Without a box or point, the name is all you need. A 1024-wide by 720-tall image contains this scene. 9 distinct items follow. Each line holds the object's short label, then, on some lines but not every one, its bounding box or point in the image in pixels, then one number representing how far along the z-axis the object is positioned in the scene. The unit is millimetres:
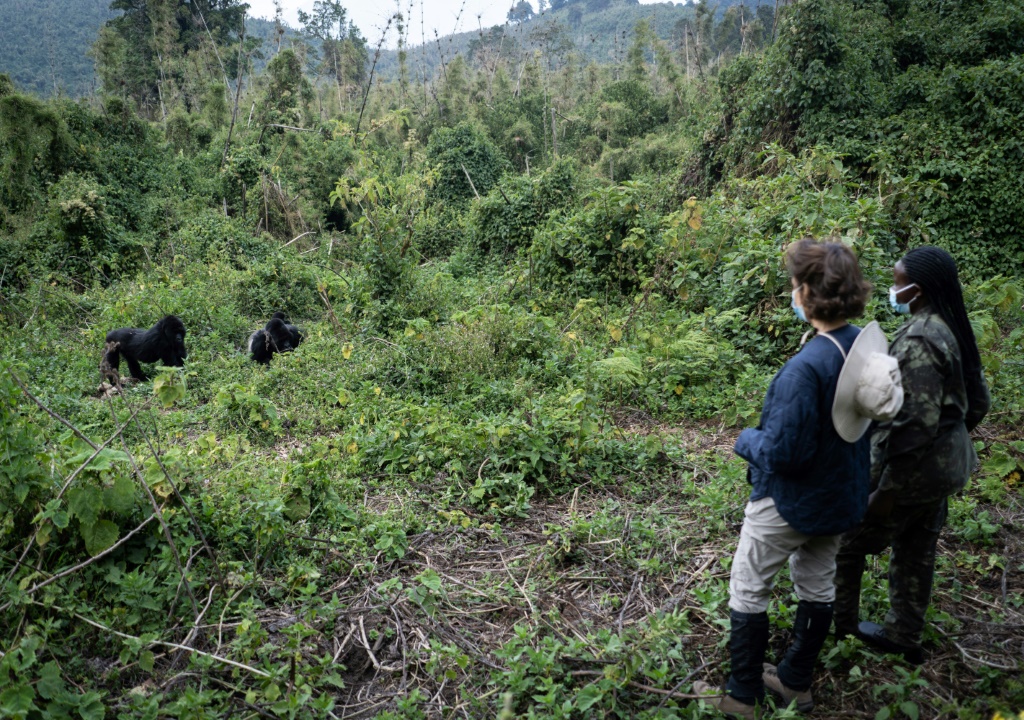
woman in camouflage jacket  2453
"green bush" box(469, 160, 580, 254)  11594
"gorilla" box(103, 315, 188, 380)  6879
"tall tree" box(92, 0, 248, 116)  24203
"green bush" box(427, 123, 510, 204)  16953
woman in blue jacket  2131
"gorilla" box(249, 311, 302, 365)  7496
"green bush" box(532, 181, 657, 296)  8539
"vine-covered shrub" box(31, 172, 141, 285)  11148
